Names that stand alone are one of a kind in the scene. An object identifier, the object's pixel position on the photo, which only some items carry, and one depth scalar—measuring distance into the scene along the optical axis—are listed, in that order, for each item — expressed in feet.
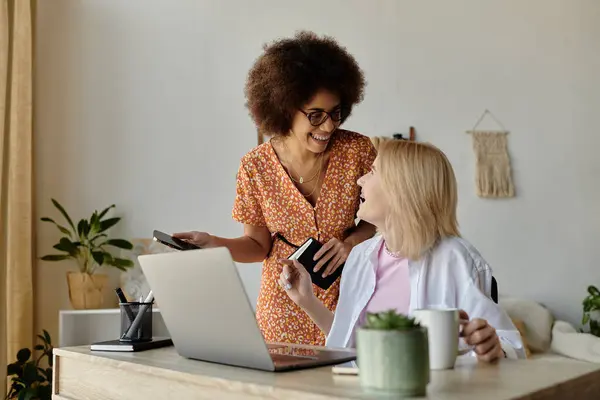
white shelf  11.66
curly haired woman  6.74
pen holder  4.71
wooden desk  2.74
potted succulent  2.63
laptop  3.36
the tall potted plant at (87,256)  11.72
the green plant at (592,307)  10.54
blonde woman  4.72
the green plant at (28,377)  10.44
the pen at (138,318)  4.69
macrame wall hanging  11.78
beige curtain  11.41
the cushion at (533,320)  10.61
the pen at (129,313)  4.79
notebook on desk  4.45
